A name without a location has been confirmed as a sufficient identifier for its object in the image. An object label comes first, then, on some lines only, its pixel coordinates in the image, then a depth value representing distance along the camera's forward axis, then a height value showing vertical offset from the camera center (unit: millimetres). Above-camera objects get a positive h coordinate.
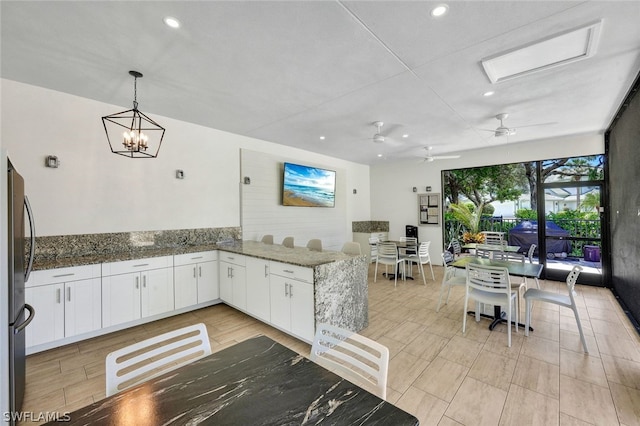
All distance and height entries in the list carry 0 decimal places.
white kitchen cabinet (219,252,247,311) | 3598 -921
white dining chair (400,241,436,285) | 5426 -892
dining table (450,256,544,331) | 3137 -701
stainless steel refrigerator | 1573 -453
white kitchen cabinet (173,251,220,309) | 3662 -906
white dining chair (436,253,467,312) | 3587 -931
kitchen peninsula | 2754 -823
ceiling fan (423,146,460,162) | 5537 +1384
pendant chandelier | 2797 +1110
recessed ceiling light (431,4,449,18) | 1856 +1464
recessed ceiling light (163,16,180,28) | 1987 +1499
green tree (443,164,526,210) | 6453 +781
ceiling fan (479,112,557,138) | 3901 +1394
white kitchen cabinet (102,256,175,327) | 3115 -912
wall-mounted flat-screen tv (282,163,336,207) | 5633 +661
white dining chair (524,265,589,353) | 2729 -952
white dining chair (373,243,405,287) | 5184 -824
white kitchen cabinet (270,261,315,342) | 2717 -927
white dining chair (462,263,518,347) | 2879 -846
